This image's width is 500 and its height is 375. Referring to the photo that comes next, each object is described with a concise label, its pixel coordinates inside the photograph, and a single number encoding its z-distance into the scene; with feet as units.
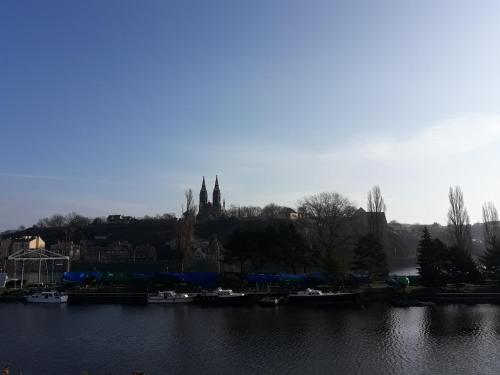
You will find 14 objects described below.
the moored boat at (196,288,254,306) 178.81
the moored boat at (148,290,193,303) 185.88
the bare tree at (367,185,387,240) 242.37
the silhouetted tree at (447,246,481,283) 192.81
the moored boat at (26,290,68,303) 196.13
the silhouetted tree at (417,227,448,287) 189.37
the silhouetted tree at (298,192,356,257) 256.93
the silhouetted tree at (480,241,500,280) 194.39
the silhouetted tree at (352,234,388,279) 209.87
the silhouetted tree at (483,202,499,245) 267.12
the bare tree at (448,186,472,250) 239.09
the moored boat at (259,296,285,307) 171.15
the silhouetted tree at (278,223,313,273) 211.41
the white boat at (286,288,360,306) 172.96
